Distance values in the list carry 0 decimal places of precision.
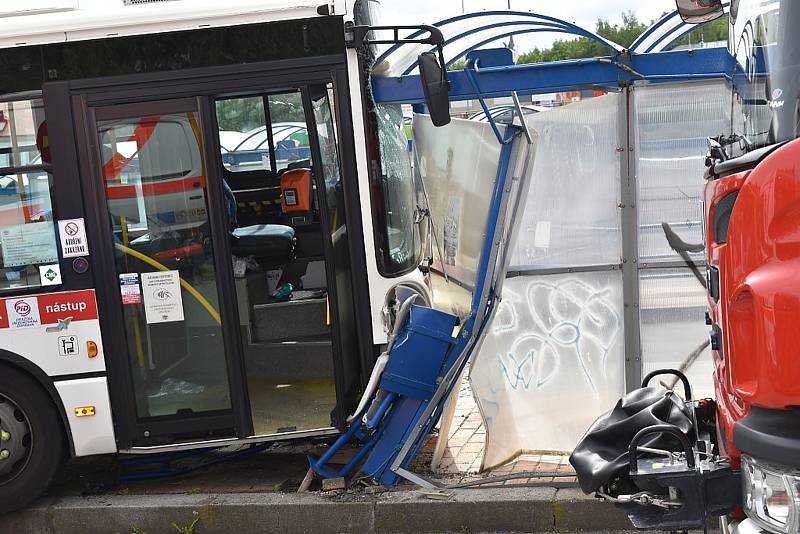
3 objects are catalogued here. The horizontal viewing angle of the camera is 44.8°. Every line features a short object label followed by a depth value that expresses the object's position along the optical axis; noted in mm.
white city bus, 5500
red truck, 2584
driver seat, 6555
